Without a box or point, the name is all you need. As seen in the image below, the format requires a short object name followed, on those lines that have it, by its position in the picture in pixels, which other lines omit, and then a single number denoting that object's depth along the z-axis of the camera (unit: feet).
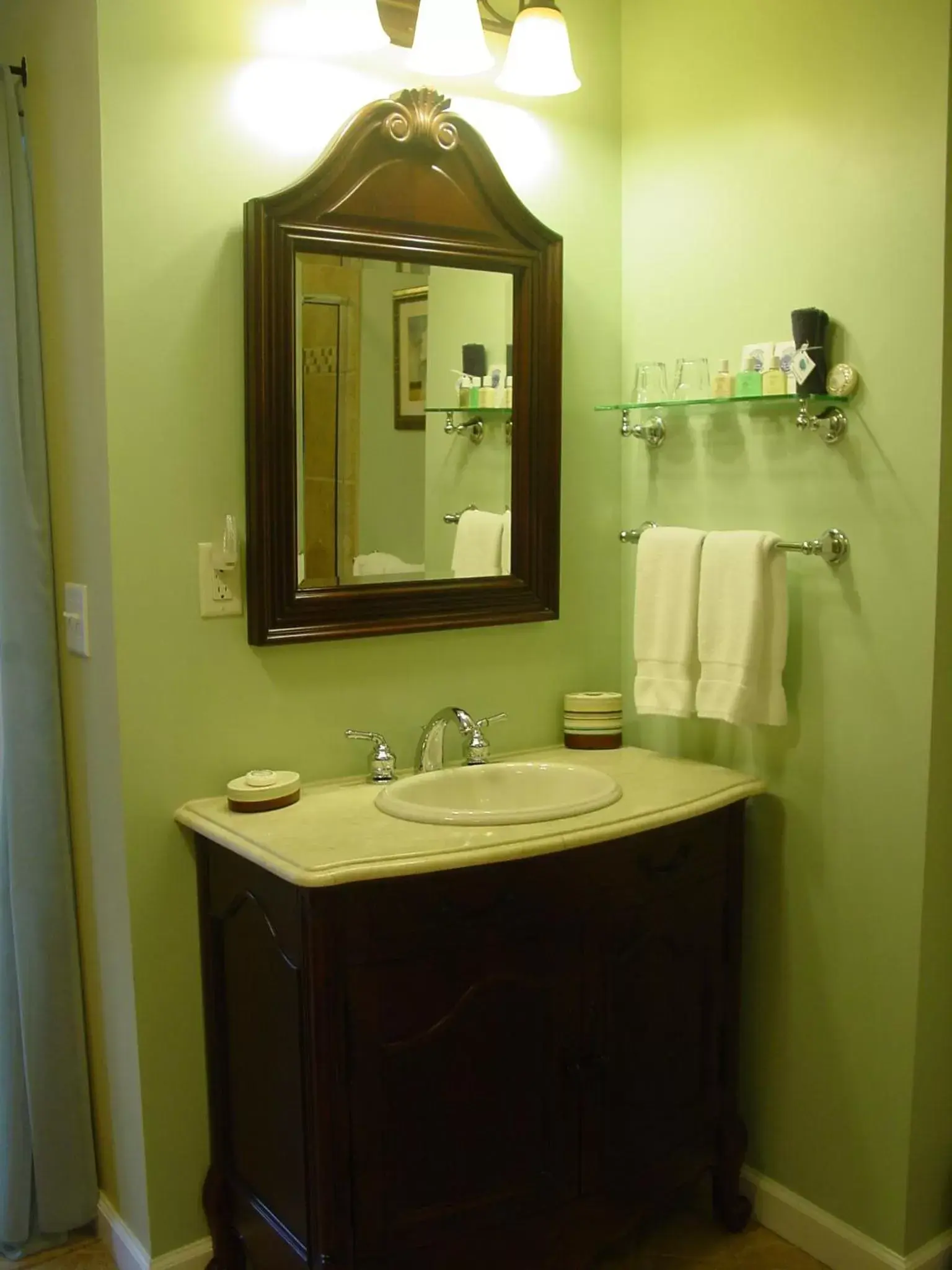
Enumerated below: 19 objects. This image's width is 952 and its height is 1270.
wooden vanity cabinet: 5.49
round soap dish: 6.18
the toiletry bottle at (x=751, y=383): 6.72
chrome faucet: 6.98
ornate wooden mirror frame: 6.35
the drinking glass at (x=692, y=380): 7.23
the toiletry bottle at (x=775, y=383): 6.61
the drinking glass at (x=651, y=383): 7.57
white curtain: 6.56
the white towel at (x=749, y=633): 6.66
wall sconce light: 6.35
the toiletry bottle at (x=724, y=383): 6.92
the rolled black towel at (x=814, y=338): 6.41
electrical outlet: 6.37
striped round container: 7.70
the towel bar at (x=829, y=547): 6.52
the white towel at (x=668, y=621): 7.05
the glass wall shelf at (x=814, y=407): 6.50
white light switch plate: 6.52
